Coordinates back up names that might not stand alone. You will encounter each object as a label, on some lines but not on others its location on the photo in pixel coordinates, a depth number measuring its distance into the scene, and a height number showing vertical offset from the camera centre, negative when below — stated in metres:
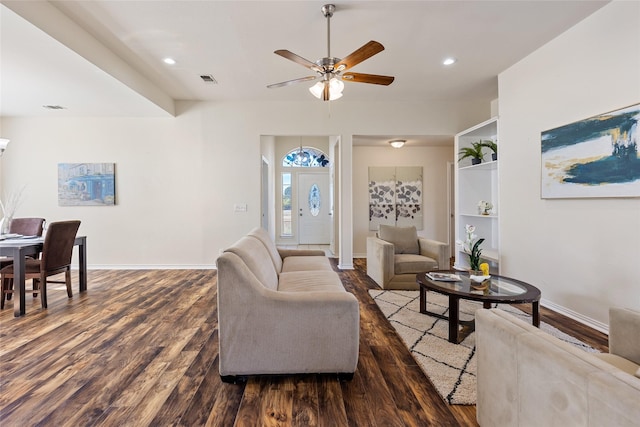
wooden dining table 3.12 -0.45
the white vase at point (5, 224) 3.52 -0.12
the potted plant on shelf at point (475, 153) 4.59 +0.90
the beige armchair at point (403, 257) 3.93 -0.60
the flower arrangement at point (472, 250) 2.85 -0.35
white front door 8.47 +0.11
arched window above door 8.45 +1.52
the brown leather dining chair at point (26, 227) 4.18 -0.19
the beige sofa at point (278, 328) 1.83 -0.71
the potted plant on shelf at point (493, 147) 4.40 +0.95
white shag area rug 1.89 -1.06
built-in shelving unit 4.84 +0.32
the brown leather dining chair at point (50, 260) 3.32 -0.53
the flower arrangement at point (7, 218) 3.53 -0.05
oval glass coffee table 2.29 -0.64
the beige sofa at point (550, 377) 0.80 -0.54
